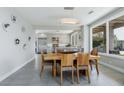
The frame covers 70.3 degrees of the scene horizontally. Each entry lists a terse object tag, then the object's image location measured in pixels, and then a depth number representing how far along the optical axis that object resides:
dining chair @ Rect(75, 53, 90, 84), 2.41
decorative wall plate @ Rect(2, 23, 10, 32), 2.58
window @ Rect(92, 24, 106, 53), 4.65
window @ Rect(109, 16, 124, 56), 3.58
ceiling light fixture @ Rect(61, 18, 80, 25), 3.71
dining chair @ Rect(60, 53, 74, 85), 2.33
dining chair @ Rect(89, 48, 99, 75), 3.03
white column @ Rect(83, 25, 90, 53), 6.23
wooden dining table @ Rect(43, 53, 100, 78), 2.54
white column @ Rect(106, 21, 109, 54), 4.20
